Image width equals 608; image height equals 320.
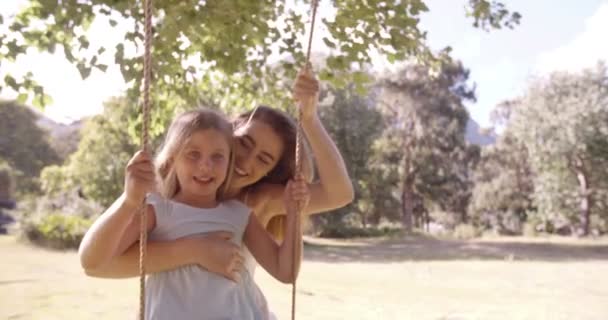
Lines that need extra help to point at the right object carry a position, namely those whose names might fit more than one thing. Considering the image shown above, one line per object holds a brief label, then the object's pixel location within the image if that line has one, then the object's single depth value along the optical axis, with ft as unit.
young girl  4.54
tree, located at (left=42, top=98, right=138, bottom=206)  49.16
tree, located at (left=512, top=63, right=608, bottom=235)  58.03
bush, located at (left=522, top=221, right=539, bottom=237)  67.87
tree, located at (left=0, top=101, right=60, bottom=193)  77.10
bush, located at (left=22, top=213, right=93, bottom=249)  40.60
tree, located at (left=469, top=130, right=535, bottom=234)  75.77
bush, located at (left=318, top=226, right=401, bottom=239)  62.13
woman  5.91
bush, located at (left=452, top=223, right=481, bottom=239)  69.21
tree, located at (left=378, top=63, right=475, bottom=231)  79.51
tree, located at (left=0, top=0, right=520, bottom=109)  9.41
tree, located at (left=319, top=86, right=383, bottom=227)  59.06
